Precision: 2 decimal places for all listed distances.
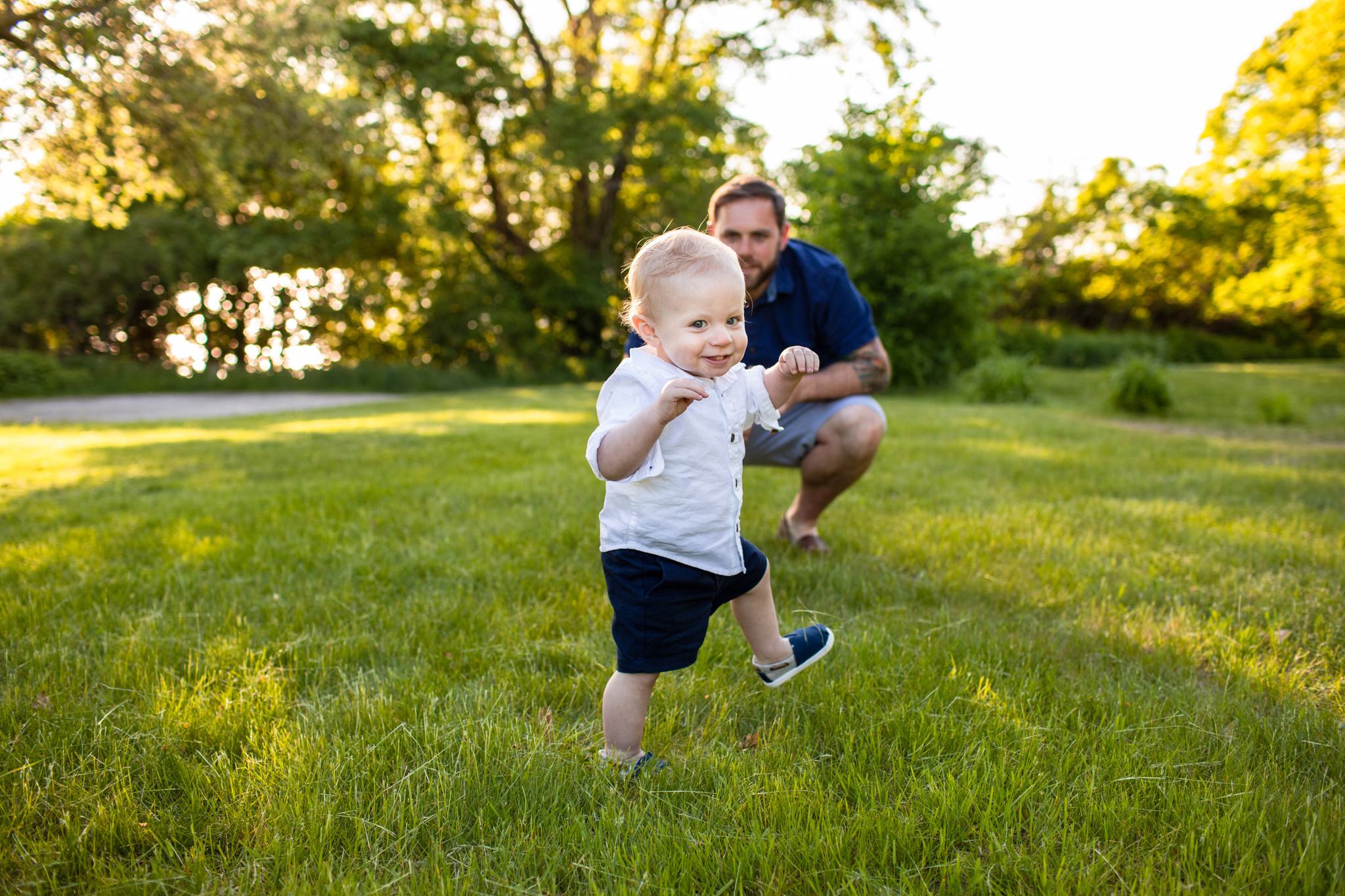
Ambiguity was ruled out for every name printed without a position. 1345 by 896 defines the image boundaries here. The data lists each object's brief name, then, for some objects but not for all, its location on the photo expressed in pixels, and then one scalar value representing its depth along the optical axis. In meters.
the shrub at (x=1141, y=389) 10.60
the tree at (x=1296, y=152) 13.52
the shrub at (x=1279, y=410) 9.87
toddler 1.65
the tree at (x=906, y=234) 14.28
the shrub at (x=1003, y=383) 13.06
